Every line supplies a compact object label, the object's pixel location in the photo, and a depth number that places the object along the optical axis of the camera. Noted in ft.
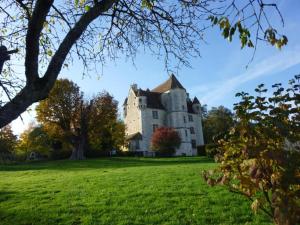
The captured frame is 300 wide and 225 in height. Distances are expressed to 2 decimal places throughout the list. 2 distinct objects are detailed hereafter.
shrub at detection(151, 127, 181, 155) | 101.90
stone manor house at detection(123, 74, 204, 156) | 137.17
